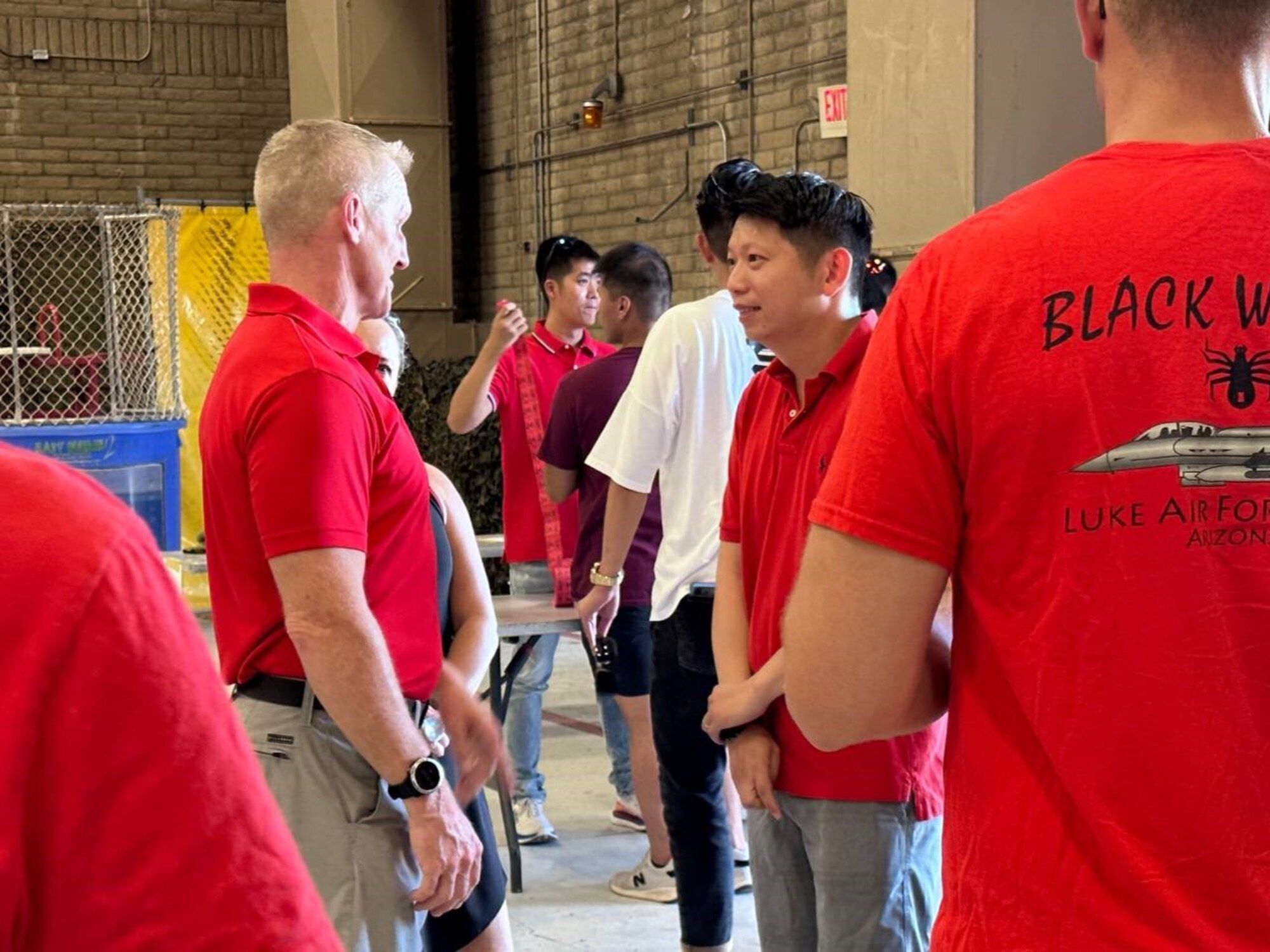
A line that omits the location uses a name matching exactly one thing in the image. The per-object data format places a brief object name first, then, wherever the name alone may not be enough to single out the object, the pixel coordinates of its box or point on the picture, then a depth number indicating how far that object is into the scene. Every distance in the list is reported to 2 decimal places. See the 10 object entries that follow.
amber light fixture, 9.93
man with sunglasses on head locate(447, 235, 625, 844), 4.96
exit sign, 7.38
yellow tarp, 10.30
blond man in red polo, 1.94
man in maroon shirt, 4.34
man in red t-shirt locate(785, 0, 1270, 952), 1.16
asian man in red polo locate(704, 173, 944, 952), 2.25
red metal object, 7.35
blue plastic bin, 6.37
